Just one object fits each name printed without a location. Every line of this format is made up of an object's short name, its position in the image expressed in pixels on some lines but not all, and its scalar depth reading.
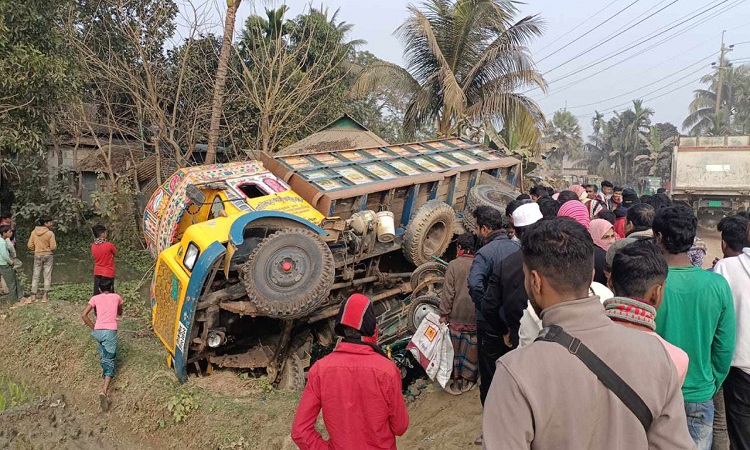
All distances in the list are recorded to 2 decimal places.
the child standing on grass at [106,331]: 5.68
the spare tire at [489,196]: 7.80
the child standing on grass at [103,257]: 7.79
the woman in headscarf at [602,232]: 4.53
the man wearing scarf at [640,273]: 2.20
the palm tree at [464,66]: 12.92
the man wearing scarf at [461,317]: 4.56
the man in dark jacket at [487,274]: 3.77
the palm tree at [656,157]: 32.03
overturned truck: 5.20
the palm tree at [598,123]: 46.94
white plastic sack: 4.47
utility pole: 29.18
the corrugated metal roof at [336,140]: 10.78
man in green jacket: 2.43
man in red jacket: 2.30
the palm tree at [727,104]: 35.19
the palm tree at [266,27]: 14.83
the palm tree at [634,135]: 38.06
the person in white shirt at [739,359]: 2.70
